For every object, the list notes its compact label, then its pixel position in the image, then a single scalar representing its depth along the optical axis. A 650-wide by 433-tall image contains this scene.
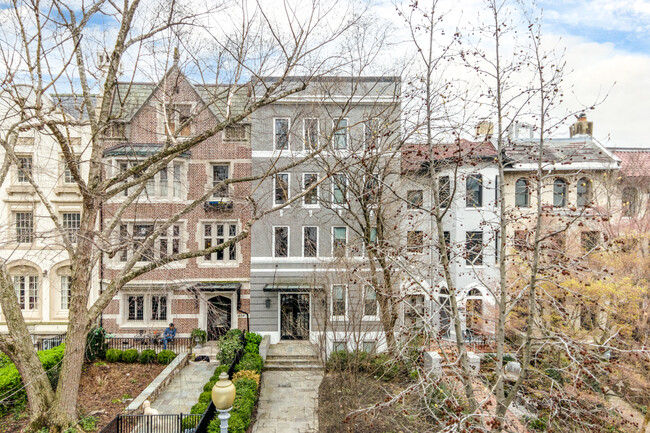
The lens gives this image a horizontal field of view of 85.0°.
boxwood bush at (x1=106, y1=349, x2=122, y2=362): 13.89
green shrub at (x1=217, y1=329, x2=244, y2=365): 13.56
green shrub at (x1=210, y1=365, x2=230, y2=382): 11.59
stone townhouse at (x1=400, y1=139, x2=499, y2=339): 13.28
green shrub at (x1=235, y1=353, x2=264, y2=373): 12.59
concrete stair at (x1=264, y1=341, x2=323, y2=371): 14.60
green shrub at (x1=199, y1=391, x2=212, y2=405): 10.03
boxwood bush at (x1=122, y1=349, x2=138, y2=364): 13.95
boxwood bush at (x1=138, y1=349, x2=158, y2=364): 13.98
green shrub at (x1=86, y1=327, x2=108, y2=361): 13.73
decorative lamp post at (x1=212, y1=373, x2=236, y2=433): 6.52
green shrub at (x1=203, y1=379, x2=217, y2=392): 10.88
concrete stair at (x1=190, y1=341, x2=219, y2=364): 15.47
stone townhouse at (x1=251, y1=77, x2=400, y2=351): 16.16
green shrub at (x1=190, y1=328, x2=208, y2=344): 16.58
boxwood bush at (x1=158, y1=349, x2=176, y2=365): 14.09
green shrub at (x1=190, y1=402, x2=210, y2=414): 9.33
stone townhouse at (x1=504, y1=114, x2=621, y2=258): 13.53
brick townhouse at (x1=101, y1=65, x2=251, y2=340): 17.33
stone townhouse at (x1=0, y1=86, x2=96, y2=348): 17.64
